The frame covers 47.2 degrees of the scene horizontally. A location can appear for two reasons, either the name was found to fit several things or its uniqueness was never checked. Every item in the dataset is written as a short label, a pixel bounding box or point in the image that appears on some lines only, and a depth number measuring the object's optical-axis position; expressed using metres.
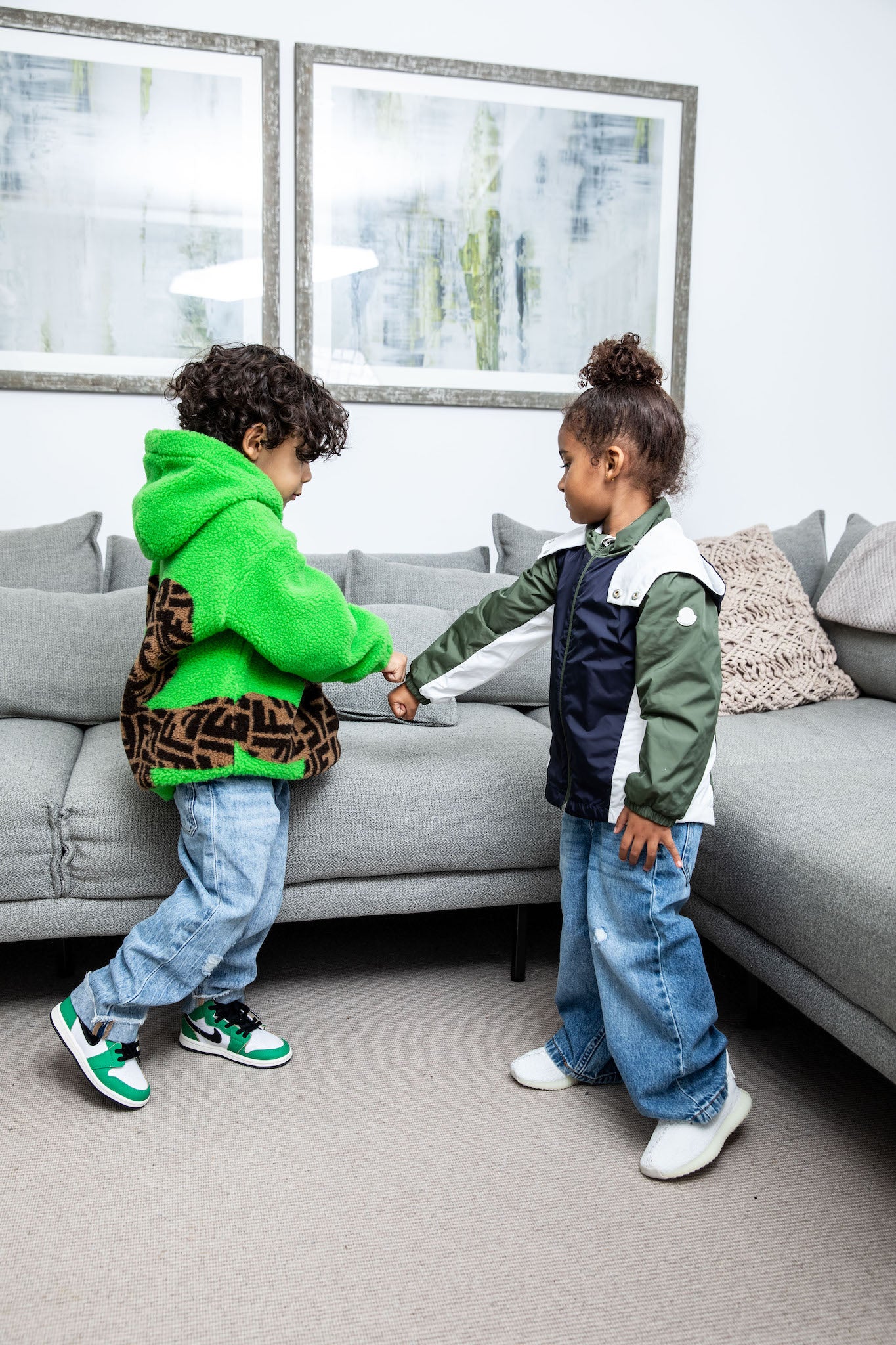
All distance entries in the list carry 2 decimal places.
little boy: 1.45
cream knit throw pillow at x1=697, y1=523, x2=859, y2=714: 2.33
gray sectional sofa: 1.42
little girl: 1.32
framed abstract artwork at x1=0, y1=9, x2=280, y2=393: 2.48
